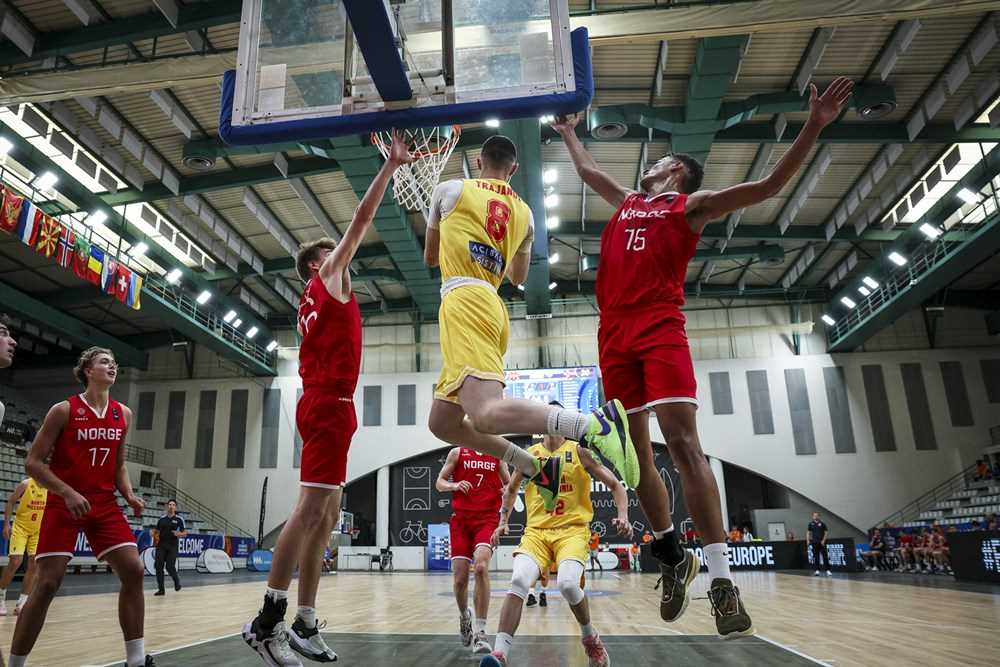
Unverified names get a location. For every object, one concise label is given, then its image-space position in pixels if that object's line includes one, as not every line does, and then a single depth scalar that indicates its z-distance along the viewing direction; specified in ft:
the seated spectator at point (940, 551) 54.44
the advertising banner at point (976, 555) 39.45
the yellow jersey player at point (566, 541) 14.28
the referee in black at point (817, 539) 59.21
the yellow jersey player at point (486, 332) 10.12
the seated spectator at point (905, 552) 61.93
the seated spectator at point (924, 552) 57.52
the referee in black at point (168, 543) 37.01
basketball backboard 13.37
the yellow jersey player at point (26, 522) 28.66
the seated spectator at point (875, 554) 66.69
